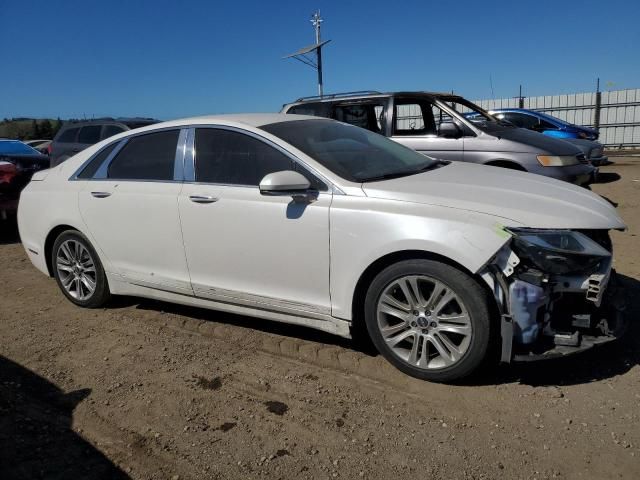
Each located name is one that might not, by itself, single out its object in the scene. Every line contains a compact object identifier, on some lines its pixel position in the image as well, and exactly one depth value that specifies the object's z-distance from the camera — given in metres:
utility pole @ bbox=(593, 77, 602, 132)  19.62
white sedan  2.88
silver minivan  7.11
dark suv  10.67
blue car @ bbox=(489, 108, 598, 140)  13.27
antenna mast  26.09
